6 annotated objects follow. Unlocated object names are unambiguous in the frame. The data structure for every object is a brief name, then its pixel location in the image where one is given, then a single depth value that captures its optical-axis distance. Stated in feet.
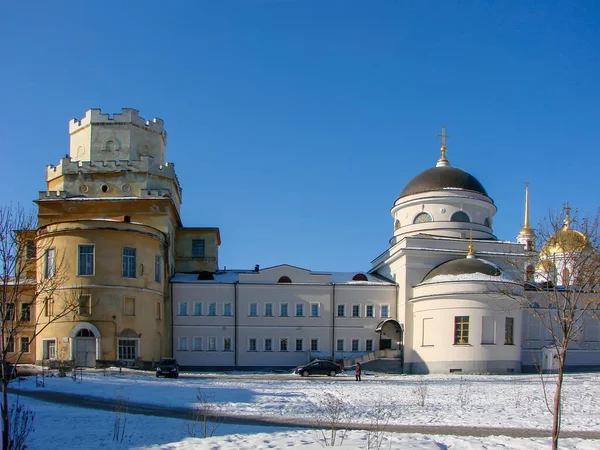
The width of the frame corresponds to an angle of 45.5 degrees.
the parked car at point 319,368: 143.84
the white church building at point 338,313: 171.12
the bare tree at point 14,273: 51.01
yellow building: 151.33
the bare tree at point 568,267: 56.03
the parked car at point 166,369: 129.49
